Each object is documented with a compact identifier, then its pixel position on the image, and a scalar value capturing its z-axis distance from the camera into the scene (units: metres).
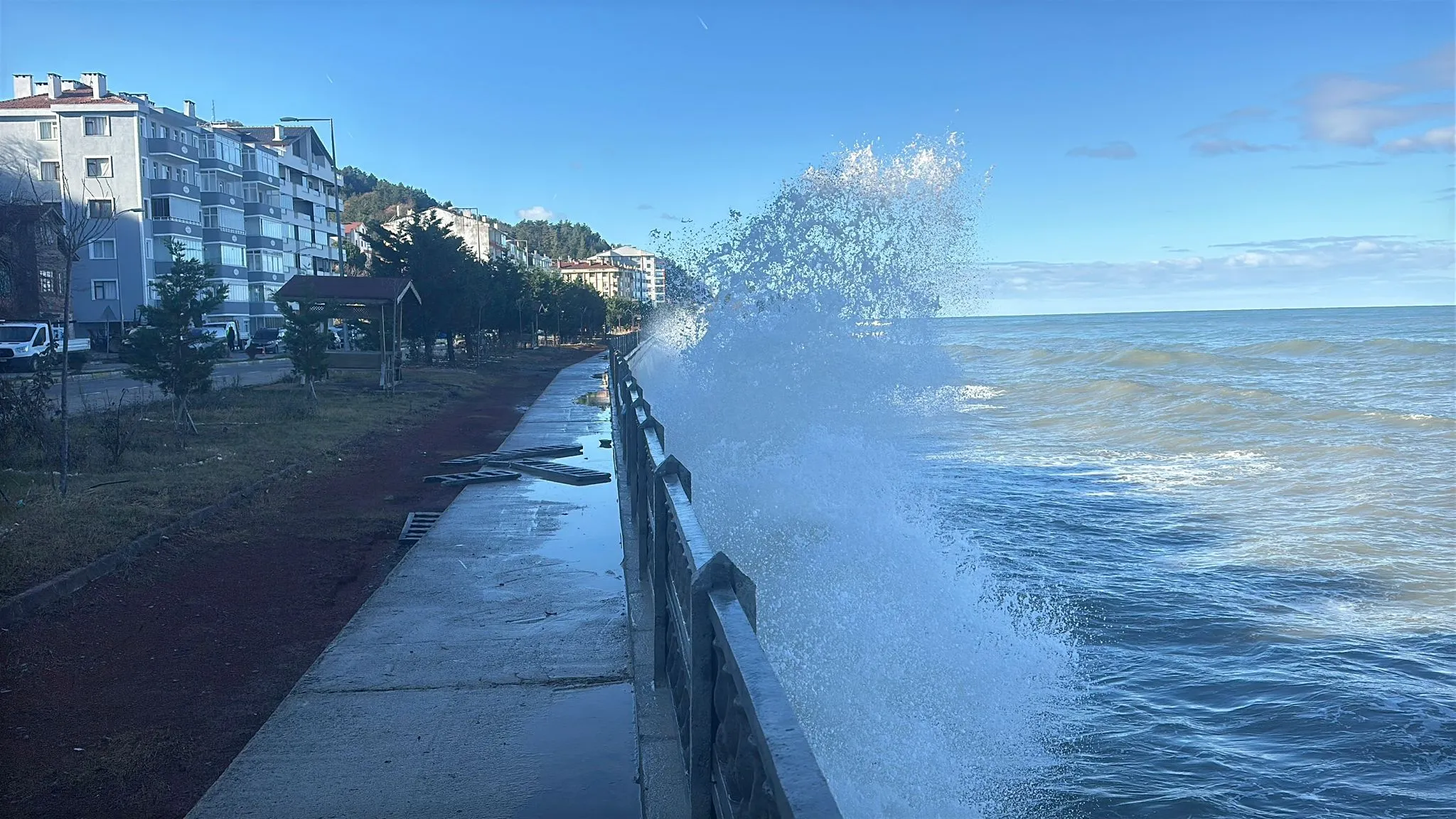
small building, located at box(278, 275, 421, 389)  24.53
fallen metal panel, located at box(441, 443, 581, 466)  14.30
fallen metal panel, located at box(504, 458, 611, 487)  12.53
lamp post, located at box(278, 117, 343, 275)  44.47
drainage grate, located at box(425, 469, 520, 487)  12.66
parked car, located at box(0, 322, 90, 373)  31.34
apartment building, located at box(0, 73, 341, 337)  52.78
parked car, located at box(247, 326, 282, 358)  48.81
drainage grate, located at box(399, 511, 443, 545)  9.47
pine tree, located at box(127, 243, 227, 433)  14.83
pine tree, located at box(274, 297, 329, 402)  21.25
